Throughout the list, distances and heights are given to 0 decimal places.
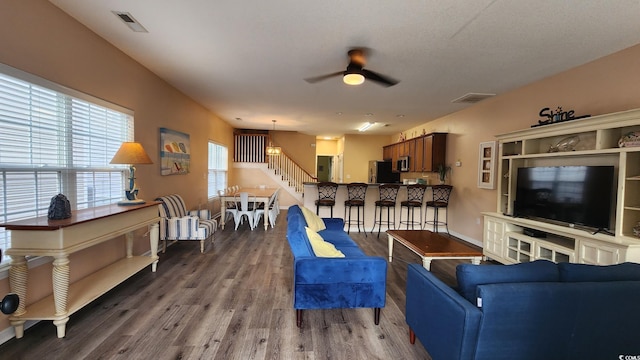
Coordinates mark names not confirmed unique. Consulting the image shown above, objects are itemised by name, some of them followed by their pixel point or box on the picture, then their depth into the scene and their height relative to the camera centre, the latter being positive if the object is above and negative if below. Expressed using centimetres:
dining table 592 -61
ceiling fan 292 +118
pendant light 820 +74
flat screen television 282 -19
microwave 765 +40
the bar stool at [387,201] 578 -59
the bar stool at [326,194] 582 -47
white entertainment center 258 -19
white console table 194 -65
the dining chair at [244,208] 581 -84
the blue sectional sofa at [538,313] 142 -77
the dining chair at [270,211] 604 -95
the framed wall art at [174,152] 425 +34
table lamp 284 +13
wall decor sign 319 +83
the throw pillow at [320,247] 241 -71
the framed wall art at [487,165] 468 +24
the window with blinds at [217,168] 695 +11
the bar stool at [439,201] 578 -57
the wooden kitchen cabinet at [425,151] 628 +69
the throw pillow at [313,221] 362 -69
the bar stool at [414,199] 577 -54
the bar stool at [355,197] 579 -52
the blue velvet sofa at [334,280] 224 -95
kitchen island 618 -71
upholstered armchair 402 -88
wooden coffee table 300 -90
